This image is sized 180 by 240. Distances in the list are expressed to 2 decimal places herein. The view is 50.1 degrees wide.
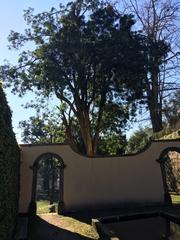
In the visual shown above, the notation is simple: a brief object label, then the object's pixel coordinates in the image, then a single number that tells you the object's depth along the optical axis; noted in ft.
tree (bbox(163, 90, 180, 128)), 49.93
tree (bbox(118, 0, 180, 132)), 45.14
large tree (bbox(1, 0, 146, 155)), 42.24
